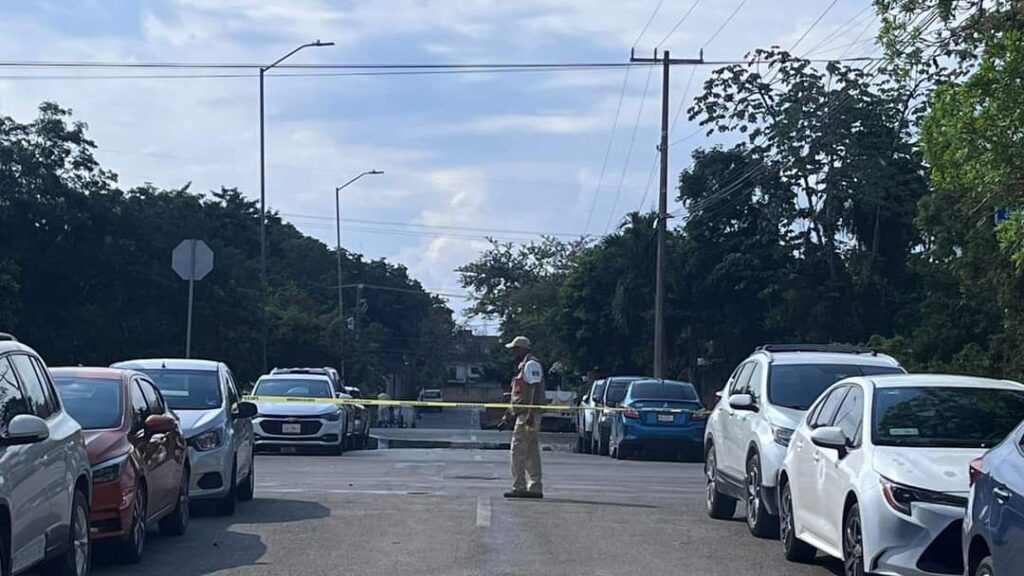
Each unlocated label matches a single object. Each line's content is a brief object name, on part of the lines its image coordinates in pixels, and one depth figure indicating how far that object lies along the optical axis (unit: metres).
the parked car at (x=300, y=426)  26.56
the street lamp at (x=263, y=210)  43.03
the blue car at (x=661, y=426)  27.97
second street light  58.01
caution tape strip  26.95
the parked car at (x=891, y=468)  9.42
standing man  17.56
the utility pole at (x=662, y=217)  42.94
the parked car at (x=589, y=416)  32.78
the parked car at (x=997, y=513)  7.50
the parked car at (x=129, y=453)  11.17
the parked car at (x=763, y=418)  13.70
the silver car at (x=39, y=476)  8.59
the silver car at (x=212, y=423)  15.09
